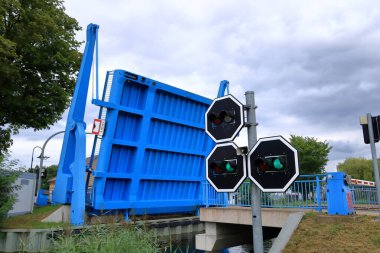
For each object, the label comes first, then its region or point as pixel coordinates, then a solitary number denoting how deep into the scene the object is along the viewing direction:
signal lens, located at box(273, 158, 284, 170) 3.29
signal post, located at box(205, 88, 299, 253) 3.28
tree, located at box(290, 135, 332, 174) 32.16
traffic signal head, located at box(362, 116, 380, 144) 6.74
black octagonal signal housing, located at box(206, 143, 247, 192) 3.62
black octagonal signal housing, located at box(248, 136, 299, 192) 3.22
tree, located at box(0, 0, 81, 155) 14.03
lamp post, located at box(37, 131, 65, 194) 18.84
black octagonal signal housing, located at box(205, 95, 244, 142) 3.59
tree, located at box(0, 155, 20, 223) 10.06
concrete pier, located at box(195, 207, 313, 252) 8.88
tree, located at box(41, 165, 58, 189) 63.33
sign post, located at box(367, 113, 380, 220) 6.56
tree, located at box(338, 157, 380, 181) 42.34
